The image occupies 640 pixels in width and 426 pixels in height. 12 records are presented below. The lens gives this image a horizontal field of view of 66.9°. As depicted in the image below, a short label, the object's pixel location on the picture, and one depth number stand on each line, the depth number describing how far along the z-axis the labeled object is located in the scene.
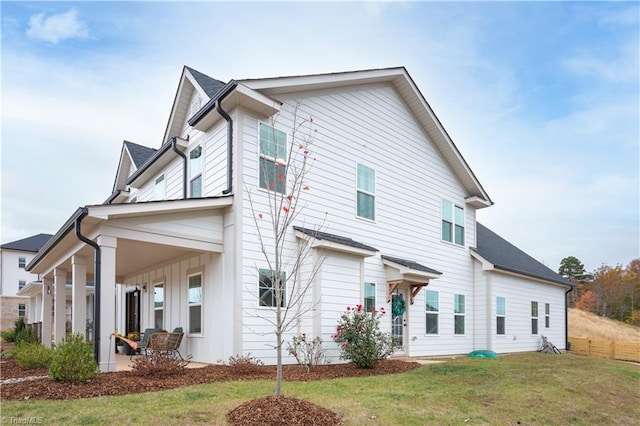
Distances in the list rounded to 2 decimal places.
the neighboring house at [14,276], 41.54
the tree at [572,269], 57.19
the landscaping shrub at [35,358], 10.33
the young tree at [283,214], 10.59
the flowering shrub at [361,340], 10.13
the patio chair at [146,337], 12.18
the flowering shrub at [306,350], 10.23
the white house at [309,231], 10.11
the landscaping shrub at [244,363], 8.94
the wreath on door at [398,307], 13.91
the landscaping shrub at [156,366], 8.10
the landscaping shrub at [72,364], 7.29
